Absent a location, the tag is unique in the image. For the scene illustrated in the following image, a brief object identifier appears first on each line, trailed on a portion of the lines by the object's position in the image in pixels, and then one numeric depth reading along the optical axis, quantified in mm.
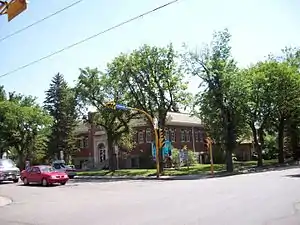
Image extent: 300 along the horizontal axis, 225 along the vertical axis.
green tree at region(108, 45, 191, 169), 33451
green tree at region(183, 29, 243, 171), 30726
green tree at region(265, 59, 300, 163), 34765
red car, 23469
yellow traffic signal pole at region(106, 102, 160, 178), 26377
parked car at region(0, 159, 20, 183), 27728
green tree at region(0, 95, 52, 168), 45402
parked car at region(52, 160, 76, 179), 30285
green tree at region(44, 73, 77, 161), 49905
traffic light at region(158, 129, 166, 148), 29214
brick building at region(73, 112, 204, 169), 47724
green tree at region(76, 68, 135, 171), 36871
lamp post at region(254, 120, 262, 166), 36004
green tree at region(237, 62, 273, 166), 31296
